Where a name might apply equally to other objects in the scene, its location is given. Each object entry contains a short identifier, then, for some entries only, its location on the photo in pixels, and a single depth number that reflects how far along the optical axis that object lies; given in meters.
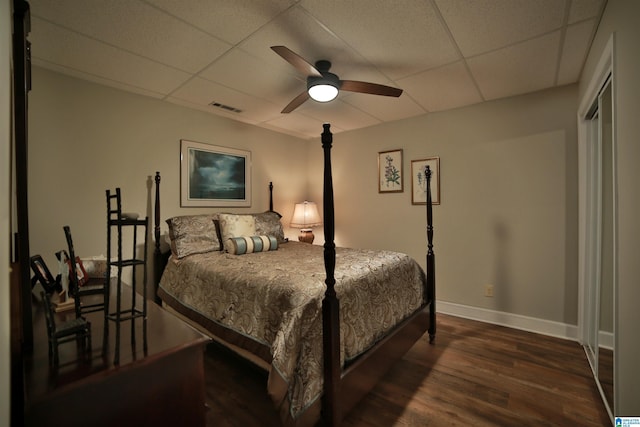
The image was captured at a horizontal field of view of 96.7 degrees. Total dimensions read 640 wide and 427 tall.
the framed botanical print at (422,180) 3.48
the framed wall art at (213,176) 3.27
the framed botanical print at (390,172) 3.77
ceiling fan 2.21
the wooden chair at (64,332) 0.87
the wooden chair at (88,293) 1.07
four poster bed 1.48
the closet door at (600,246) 1.84
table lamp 4.23
